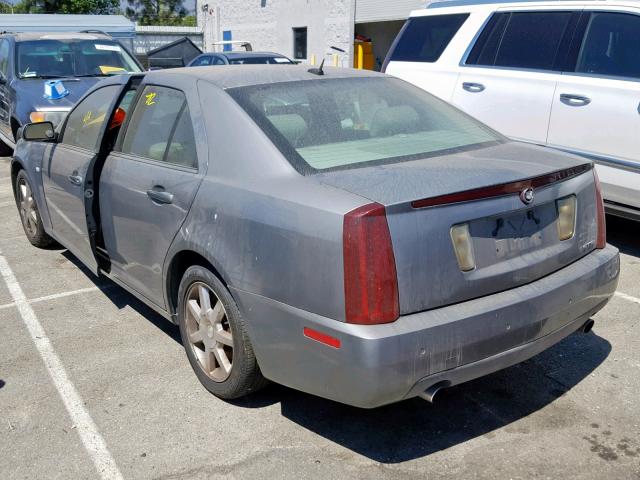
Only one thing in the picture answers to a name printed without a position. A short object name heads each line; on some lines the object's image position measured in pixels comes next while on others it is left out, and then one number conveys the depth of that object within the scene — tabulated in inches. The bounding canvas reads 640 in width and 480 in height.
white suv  213.3
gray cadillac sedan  106.9
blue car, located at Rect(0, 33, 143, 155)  346.3
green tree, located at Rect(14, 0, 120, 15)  1971.0
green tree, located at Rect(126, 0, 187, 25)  2674.7
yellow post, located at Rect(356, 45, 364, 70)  844.6
